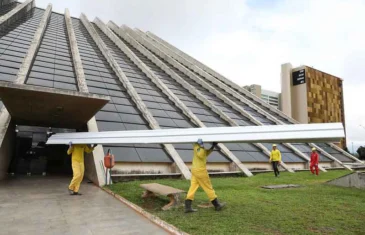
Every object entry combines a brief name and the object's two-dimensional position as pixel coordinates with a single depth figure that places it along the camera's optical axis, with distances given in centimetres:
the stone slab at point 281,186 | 990
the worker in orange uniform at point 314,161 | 1444
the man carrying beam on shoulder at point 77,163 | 873
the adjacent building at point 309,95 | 6756
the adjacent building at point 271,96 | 8332
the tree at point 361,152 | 3417
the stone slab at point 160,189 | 675
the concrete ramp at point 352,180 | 1006
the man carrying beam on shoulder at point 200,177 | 631
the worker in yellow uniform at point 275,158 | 1326
